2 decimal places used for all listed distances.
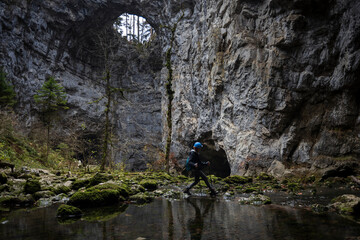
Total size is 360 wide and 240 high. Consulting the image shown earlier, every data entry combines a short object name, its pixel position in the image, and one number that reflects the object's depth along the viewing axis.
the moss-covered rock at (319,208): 5.10
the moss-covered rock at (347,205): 4.73
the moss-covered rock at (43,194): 6.79
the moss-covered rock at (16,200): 6.03
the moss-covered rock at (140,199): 6.69
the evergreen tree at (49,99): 19.02
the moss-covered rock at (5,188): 6.70
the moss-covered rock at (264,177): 13.67
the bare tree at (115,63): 35.30
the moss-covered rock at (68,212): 4.75
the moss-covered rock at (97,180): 8.05
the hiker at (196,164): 8.05
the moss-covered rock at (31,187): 7.00
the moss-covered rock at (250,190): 8.93
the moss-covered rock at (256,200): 6.30
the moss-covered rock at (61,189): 7.54
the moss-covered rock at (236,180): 12.13
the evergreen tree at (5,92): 20.61
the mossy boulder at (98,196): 5.75
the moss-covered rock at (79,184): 8.23
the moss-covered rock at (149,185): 9.75
